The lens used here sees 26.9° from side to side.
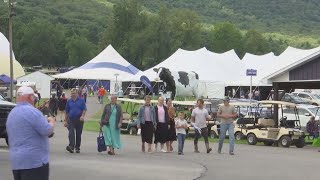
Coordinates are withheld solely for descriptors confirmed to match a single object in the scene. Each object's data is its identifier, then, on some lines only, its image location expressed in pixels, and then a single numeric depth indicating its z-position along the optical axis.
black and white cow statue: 44.38
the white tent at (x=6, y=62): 42.69
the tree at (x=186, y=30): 118.25
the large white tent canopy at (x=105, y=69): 63.16
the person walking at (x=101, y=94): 54.14
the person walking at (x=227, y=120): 20.33
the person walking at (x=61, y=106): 38.28
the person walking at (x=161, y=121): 20.38
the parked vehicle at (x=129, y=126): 30.34
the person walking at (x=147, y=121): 20.08
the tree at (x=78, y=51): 131.75
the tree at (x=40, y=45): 140.75
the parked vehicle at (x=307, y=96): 55.41
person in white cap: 7.85
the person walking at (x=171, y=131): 20.66
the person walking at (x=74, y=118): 18.56
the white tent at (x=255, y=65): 57.16
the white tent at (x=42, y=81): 50.88
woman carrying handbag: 18.70
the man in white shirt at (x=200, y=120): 20.58
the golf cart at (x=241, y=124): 28.64
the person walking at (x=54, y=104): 38.67
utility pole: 38.51
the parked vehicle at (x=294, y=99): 49.94
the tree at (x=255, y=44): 129.00
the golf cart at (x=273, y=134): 26.08
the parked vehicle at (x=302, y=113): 34.03
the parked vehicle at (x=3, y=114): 18.84
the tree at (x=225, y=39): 129.12
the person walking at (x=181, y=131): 20.03
